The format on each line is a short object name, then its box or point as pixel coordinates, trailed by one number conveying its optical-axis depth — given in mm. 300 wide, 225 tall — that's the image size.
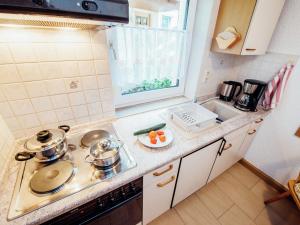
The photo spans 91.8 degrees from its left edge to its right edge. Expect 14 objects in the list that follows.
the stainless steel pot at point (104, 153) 731
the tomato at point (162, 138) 936
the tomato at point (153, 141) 918
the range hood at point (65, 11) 366
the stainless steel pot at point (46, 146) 713
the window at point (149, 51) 1077
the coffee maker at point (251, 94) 1342
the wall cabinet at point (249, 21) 1021
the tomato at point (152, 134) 940
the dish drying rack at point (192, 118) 1074
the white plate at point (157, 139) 902
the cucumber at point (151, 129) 982
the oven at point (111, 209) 659
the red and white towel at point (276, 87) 1264
